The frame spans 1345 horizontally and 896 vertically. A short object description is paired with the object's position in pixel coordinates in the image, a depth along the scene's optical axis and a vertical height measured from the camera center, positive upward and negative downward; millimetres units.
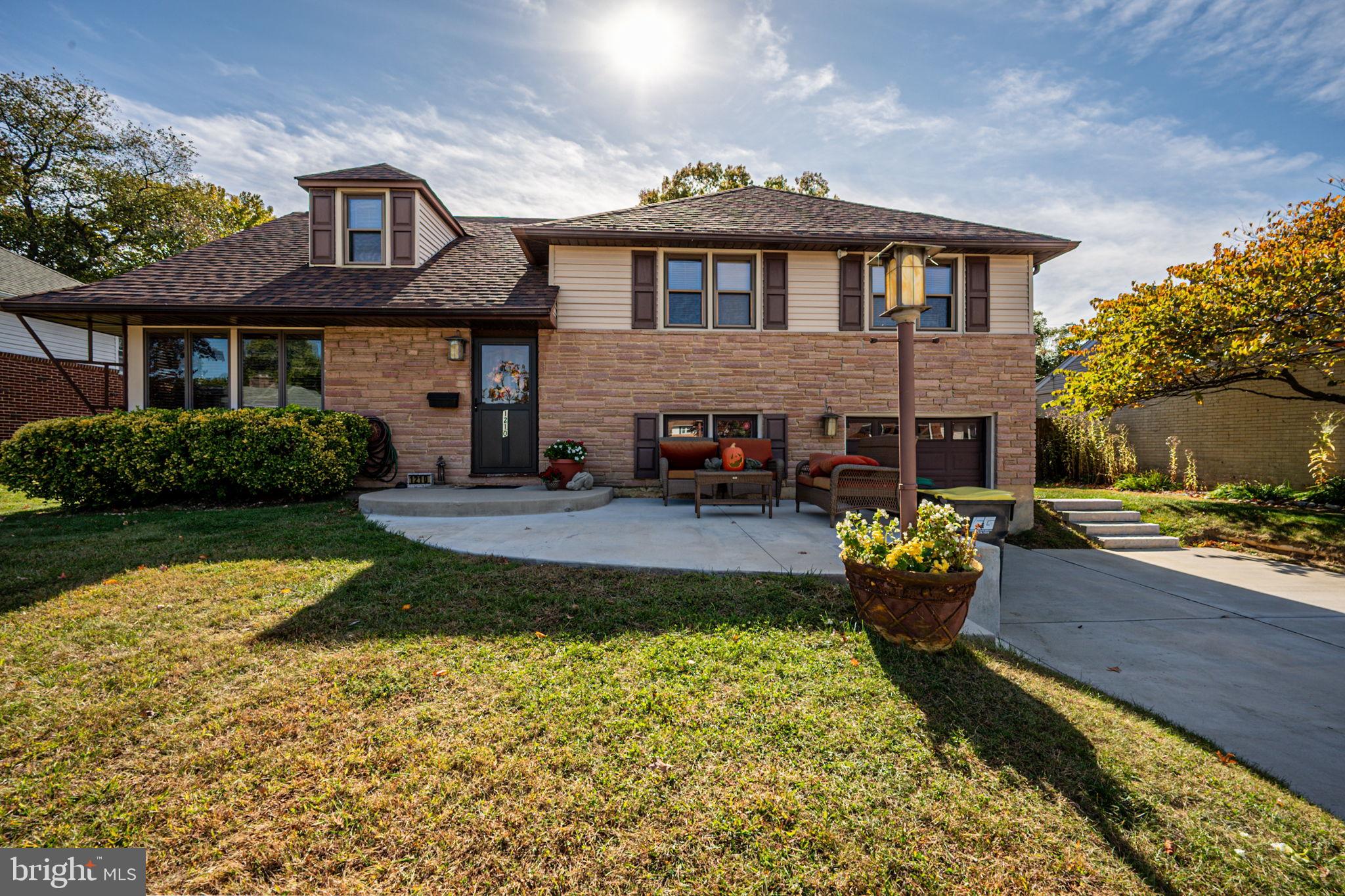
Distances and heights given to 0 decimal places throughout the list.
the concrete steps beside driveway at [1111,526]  7875 -1333
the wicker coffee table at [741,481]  6699 -507
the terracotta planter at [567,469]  8102 -433
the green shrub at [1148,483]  11734 -900
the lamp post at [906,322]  3420 +818
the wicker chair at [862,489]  6234 -562
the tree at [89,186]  17125 +8957
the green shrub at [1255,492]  9395 -908
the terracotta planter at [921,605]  2842 -912
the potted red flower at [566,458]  8109 -251
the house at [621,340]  8617 +1741
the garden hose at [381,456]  8516 -251
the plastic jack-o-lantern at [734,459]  7270 -232
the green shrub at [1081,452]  12641 -209
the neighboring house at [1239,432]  10578 +282
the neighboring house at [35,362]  12836 +2057
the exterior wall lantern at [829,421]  8812 +363
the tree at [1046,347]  30484 +6093
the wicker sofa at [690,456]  7688 -207
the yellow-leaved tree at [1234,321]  7336 +1897
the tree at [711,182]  17641 +9025
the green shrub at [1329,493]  8609 -822
